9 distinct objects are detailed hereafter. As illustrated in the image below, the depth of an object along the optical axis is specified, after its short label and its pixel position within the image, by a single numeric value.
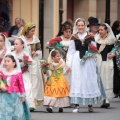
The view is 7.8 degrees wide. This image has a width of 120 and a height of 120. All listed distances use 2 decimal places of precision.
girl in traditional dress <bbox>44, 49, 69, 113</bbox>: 17.89
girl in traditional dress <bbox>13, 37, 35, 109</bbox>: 16.59
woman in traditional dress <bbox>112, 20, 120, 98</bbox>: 20.94
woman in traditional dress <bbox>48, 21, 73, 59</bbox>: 19.25
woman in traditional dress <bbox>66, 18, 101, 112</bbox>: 17.94
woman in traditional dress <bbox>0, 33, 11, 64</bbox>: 15.87
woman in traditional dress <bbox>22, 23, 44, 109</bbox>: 18.12
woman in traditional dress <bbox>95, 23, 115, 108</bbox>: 19.69
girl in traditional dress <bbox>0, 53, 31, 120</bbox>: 14.30
